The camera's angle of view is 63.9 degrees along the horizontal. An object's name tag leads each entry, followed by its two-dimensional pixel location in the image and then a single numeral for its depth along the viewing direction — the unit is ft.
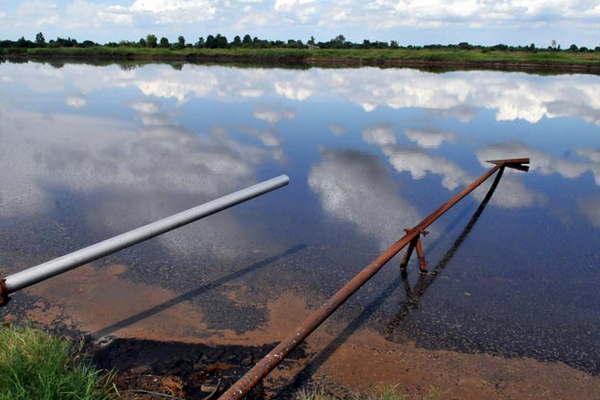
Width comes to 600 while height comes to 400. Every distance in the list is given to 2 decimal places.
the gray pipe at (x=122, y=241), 12.82
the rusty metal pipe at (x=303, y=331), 11.50
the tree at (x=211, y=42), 297.74
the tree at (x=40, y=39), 307.37
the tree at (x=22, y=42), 290.76
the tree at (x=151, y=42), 302.86
